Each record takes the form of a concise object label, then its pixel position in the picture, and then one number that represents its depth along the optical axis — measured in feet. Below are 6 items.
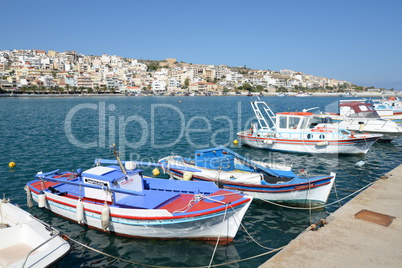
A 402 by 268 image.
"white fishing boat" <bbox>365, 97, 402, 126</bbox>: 111.65
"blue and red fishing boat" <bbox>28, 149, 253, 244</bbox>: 33.04
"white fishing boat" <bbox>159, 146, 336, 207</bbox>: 43.34
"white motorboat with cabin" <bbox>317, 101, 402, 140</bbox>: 92.79
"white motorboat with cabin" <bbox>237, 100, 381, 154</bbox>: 76.38
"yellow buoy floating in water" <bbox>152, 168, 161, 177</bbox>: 60.03
